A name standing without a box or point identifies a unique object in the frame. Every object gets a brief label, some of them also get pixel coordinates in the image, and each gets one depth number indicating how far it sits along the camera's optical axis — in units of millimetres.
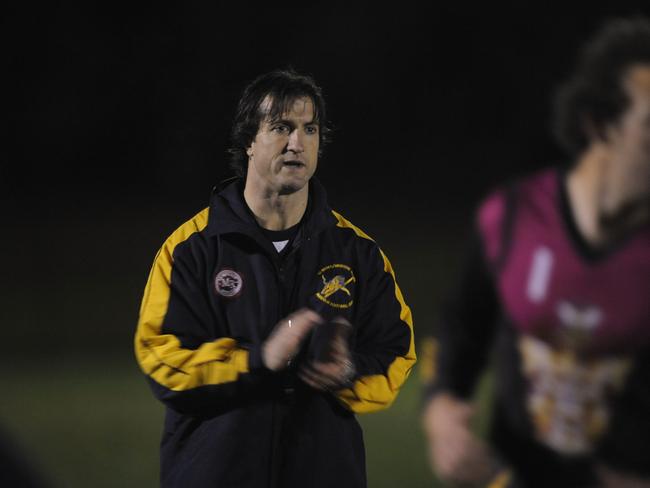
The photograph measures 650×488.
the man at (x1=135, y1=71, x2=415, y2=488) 19749
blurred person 19153
